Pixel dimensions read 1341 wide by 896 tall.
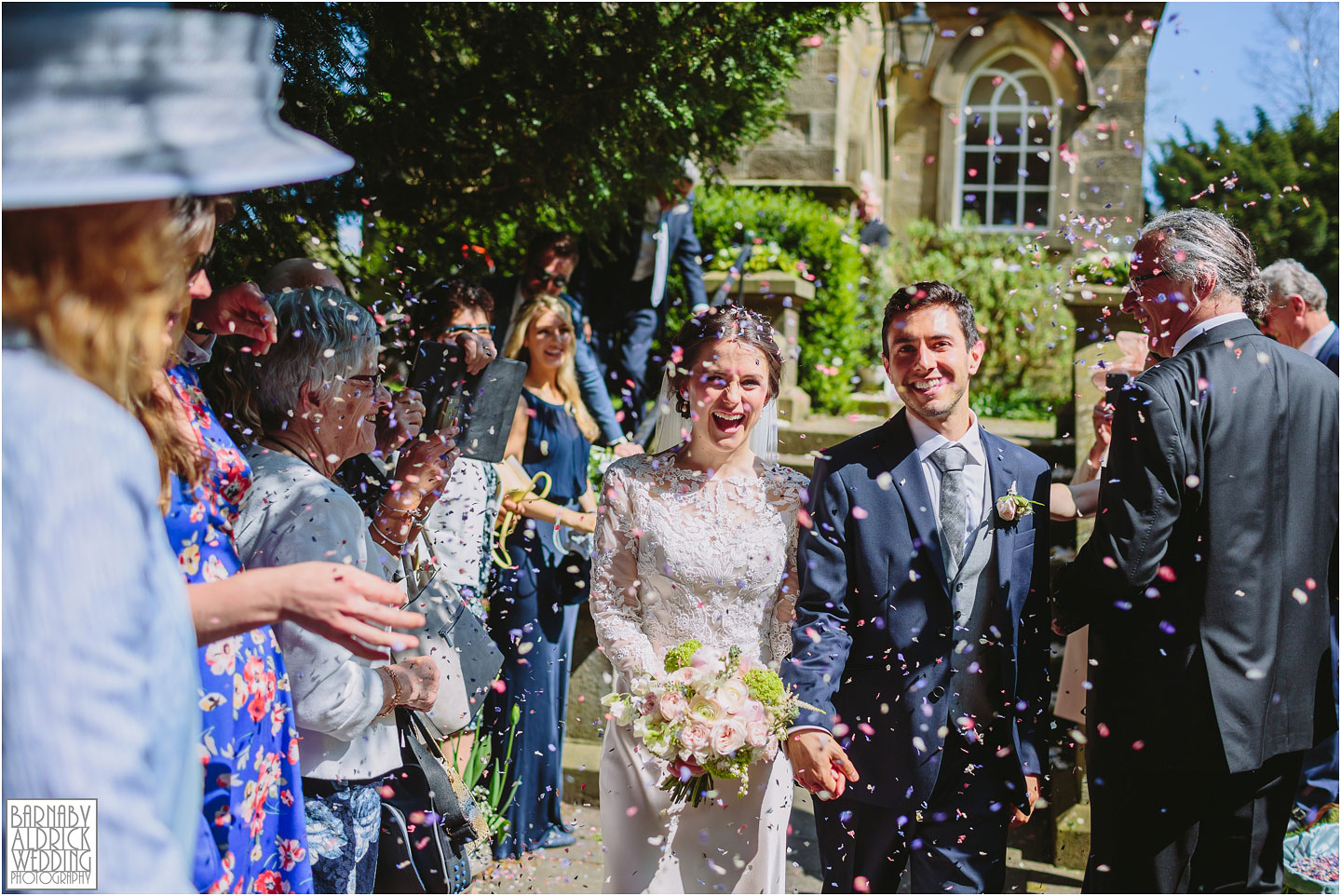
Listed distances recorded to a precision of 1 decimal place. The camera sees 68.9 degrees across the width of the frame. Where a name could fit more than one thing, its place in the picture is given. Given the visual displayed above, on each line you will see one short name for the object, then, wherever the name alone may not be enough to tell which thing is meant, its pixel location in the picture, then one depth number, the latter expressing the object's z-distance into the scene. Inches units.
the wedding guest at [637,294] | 267.1
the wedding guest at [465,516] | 159.5
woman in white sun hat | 41.4
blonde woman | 182.7
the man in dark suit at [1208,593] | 105.1
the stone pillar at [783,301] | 284.4
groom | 109.5
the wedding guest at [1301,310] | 199.8
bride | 116.6
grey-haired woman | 88.7
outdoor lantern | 419.5
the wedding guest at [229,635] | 56.1
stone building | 557.0
